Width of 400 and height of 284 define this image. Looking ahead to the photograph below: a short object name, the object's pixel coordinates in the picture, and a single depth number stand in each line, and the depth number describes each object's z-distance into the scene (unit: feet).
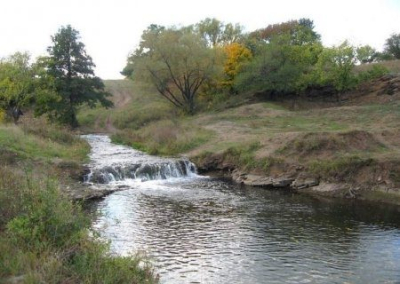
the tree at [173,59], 144.77
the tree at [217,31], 189.16
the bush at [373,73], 154.30
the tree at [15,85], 121.49
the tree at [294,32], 191.71
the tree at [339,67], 149.69
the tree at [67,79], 135.33
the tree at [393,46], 214.90
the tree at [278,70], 154.40
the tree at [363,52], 149.28
